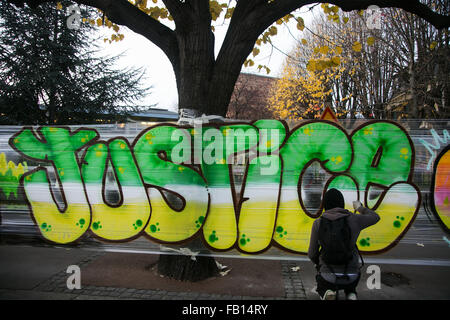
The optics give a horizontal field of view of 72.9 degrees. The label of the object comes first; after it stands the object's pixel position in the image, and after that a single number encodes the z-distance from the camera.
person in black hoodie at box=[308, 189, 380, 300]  2.97
